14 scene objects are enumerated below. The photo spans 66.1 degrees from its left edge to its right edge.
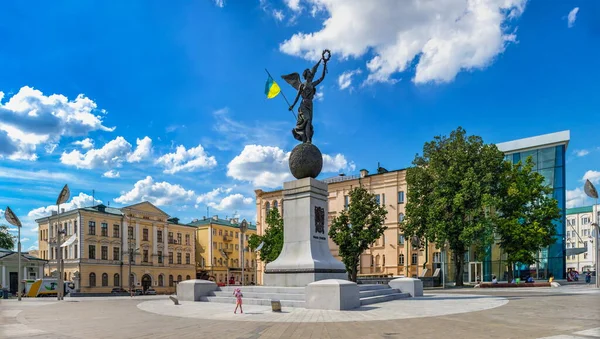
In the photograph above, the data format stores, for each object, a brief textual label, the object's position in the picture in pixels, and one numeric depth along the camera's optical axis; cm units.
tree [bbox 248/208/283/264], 5522
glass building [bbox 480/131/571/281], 5300
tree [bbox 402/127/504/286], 3912
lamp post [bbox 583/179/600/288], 3222
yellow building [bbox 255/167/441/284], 5769
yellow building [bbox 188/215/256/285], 9062
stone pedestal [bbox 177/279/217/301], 2394
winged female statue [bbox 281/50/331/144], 2670
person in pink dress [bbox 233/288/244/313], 1755
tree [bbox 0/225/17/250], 7781
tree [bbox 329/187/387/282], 4606
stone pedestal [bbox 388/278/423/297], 2541
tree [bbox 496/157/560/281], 4022
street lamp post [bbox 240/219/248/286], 4162
